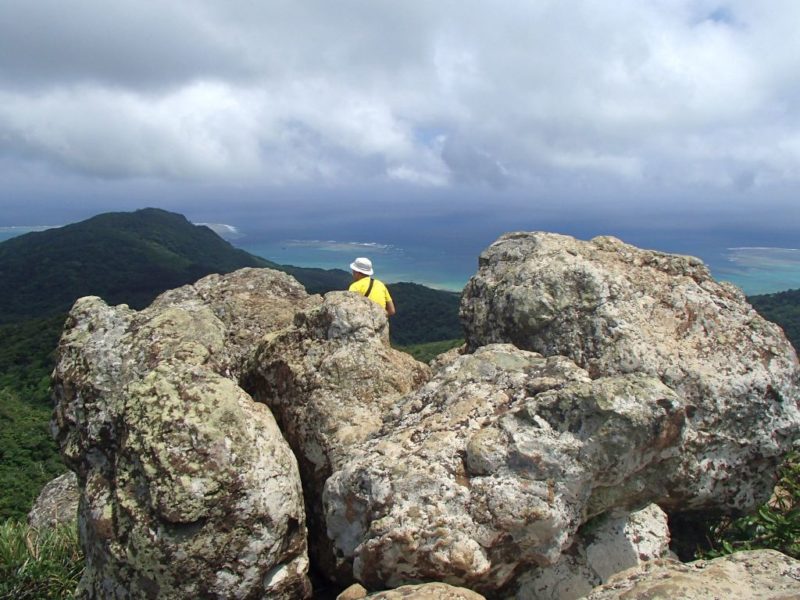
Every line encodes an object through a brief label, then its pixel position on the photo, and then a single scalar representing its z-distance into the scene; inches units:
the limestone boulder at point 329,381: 271.9
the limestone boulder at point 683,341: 271.7
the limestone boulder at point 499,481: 213.0
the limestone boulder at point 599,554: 237.9
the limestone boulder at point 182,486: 222.5
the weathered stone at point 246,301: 368.2
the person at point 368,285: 407.8
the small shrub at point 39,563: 352.8
